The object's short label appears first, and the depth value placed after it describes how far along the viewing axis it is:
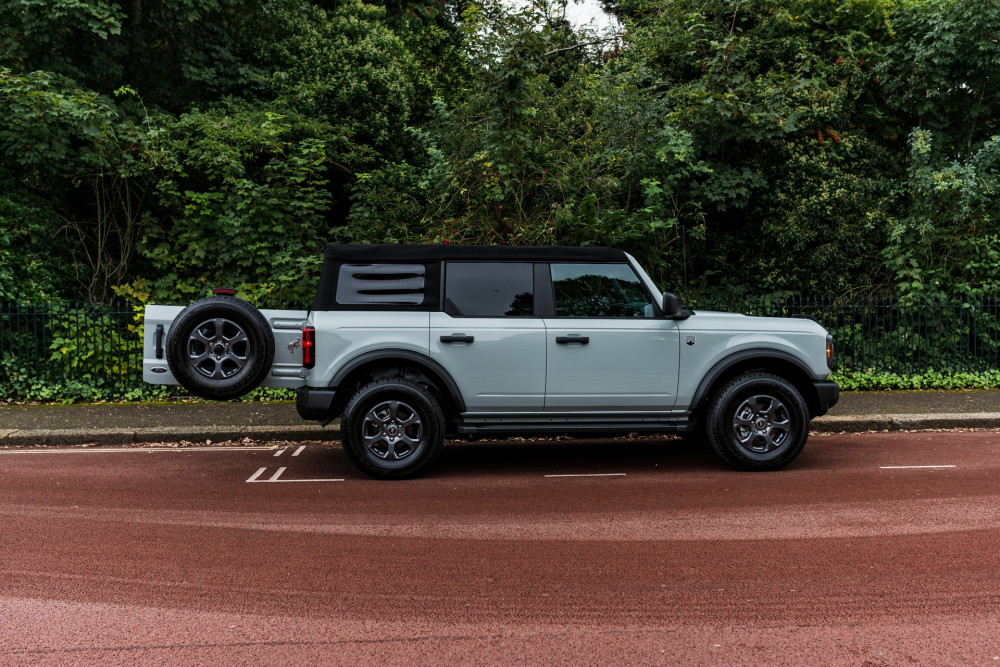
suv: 6.86
